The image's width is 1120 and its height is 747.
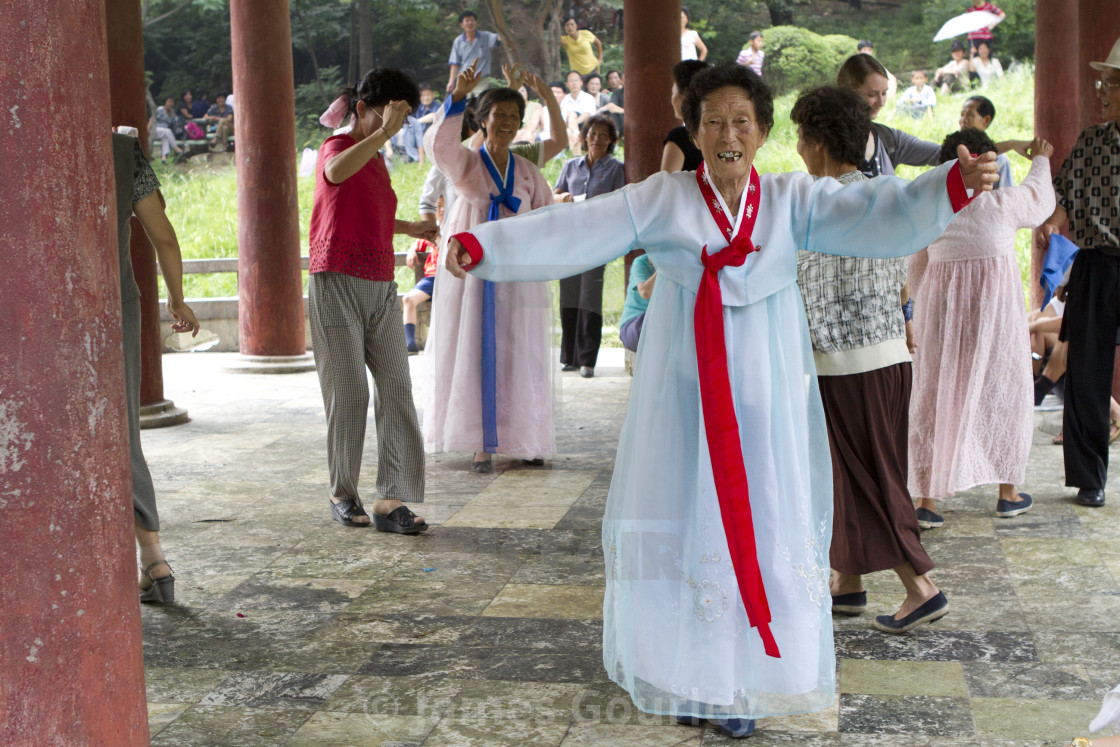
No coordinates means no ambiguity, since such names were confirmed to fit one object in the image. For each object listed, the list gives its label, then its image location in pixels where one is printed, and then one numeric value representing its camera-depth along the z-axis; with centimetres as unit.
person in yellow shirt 1766
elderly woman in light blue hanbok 297
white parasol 2031
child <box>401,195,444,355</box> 1015
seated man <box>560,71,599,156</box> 1631
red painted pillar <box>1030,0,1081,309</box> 931
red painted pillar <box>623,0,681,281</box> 897
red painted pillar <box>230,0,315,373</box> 946
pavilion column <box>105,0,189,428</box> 706
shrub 2195
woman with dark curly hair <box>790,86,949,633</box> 369
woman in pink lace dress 504
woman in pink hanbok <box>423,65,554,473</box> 600
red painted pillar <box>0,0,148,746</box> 218
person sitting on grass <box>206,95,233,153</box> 2220
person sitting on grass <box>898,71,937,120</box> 2002
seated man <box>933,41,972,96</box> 2133
